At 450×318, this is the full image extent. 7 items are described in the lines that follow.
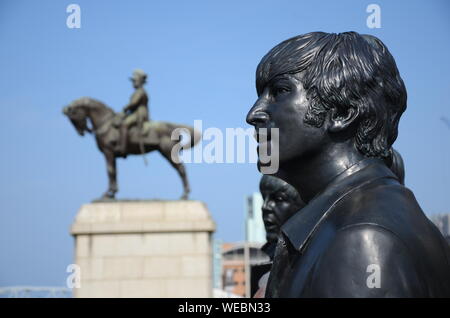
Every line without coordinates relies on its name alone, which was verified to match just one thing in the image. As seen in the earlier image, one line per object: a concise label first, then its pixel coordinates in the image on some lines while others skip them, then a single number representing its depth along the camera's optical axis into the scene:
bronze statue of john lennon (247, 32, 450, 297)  2.00
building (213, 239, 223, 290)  40.66
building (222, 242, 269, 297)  47.12
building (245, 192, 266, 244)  113.24
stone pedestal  20.03
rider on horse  22.36
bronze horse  22.09
